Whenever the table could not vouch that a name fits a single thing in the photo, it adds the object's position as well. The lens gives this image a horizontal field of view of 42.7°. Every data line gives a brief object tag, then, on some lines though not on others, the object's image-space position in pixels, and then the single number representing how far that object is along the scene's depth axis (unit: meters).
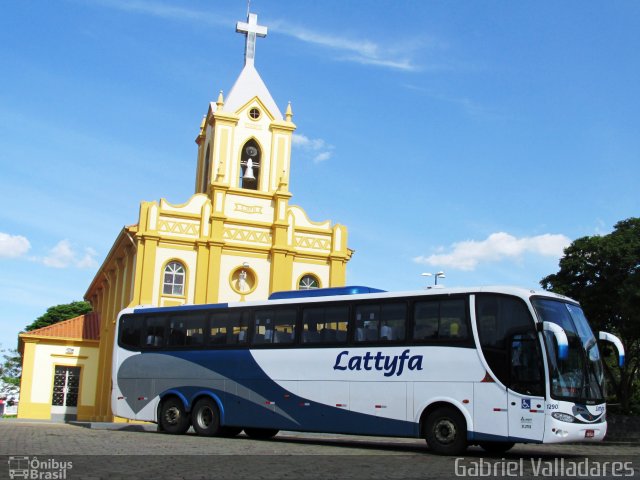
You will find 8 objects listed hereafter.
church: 34.03
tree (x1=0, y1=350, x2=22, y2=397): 90.75
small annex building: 37.22
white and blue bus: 15.25
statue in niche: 35.03
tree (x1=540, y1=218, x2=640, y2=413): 36.09
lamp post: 34.67
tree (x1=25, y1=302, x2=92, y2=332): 77.19
